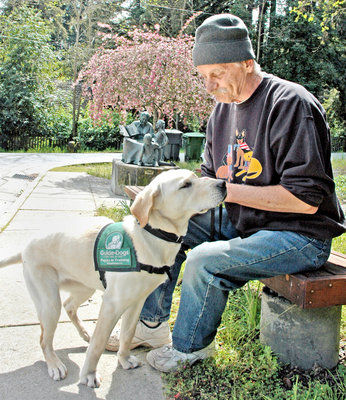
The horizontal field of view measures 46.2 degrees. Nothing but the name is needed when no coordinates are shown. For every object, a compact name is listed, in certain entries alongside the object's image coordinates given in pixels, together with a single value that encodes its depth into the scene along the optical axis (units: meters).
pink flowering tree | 12.41
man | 2.19
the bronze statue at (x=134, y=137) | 9.23
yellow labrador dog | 2.27
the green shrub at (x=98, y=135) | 21.27
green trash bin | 17.11
